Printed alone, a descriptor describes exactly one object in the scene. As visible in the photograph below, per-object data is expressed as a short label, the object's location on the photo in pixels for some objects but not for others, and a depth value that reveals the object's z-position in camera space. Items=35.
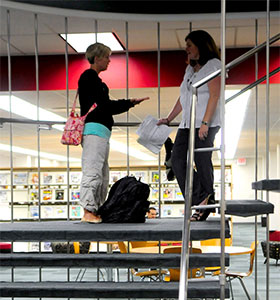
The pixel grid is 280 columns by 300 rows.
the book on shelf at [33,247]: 14.07
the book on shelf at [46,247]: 14.11
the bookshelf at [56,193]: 14.69
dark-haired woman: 4.22
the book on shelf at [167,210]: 14.70
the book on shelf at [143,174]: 14.80
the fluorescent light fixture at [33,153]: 20.35
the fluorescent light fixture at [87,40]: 7.34
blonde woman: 4.56
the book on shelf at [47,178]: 15.41
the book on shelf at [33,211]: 14.93
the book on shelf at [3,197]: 15.77
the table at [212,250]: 7.77
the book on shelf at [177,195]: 14.68
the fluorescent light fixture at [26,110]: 10.52
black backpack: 4.64
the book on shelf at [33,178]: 15.37
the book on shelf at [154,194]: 14.52
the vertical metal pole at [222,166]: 3.23
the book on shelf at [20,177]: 15.37
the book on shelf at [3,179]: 15.96
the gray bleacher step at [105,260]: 3.93
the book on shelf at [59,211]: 14.97
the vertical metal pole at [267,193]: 3.76
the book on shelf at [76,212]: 14.61
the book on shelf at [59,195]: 15.26
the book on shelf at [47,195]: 15.28
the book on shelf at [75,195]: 15.33
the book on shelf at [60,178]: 15.41
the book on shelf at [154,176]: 14.79
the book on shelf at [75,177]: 15.08
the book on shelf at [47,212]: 15.01
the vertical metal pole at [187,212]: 3.04
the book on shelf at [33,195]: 15.28
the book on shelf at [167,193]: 14.71
